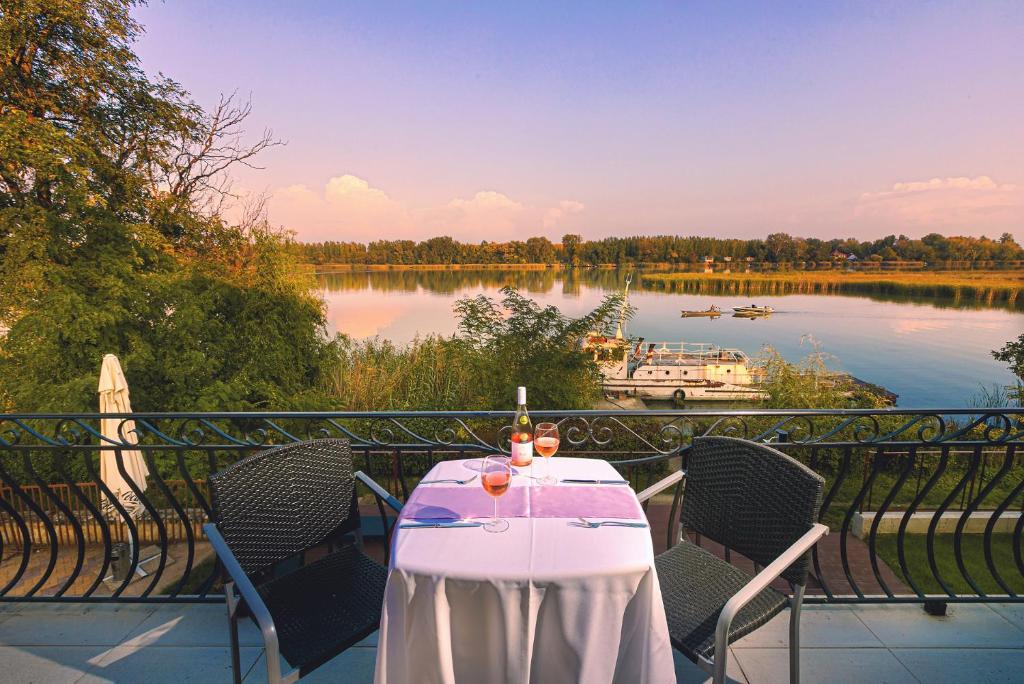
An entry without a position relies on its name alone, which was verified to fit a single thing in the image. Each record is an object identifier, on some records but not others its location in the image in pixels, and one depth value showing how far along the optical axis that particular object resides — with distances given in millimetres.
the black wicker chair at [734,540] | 1510
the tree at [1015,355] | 10883
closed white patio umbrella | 5367
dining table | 1285
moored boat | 20531
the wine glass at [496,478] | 1579
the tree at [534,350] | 11469
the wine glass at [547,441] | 1946
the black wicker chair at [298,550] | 1506
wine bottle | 1900
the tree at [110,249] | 8922
